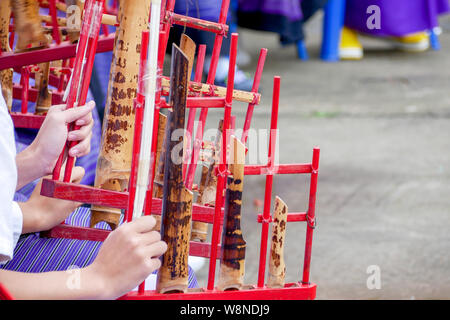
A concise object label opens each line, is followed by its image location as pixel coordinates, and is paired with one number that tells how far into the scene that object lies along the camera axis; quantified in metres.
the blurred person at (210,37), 2.93
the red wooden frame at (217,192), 1.92
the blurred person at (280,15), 9.23
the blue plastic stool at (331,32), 10.03
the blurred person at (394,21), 10.02
